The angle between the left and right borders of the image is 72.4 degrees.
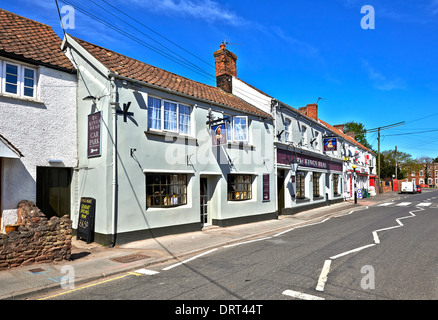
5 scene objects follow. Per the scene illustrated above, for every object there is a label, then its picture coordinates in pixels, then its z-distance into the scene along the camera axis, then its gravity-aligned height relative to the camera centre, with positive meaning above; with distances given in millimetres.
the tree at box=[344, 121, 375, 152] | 63025 +9897
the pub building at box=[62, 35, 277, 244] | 10227 +1078
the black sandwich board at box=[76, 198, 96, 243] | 10219 -1487
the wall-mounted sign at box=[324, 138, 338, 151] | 24219 +2481
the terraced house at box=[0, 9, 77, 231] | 9430 +1886
